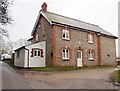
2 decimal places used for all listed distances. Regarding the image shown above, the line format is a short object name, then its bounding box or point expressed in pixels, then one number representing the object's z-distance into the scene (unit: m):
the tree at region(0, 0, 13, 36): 9.55
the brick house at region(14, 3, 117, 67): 11.92
